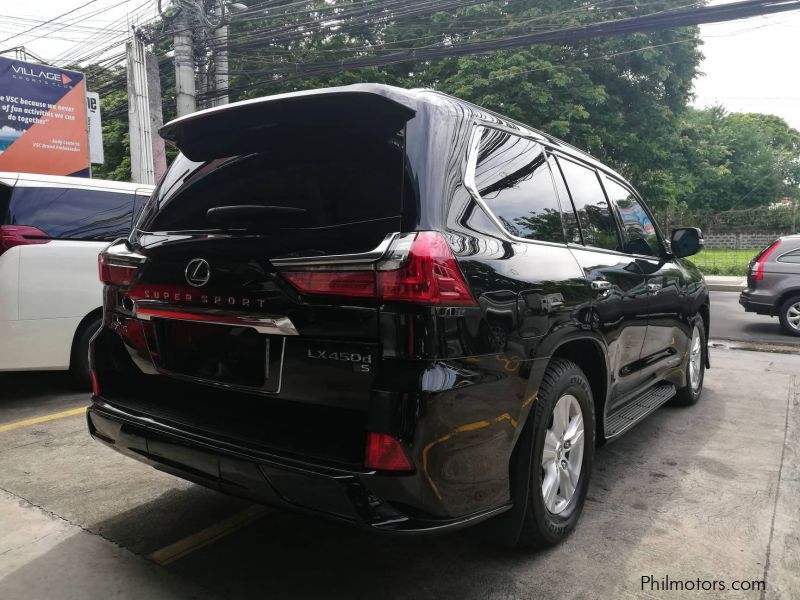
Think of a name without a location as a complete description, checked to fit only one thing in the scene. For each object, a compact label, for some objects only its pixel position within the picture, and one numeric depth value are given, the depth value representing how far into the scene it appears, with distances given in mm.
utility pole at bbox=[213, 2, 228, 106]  12142
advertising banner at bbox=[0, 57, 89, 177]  10875
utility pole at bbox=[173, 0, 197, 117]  11766
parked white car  4477
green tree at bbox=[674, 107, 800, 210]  46500
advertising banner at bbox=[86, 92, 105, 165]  12547
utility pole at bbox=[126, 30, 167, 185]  12203
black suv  1861
